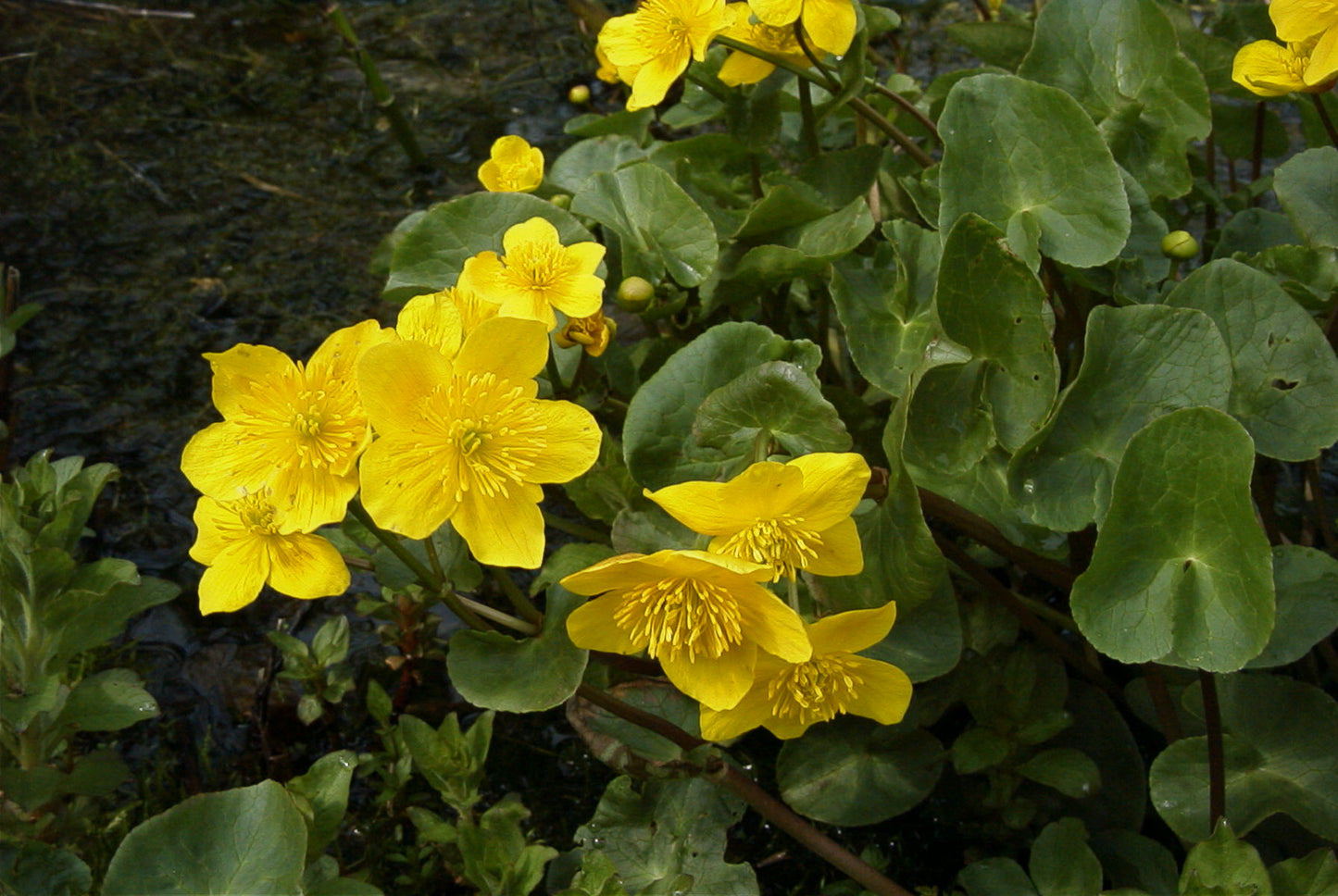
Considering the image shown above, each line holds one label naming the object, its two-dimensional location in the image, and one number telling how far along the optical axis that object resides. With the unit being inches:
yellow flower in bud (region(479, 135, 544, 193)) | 29.8
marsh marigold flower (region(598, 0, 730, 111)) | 27.7
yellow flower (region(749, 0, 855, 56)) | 27.5
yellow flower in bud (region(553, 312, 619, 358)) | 27.7
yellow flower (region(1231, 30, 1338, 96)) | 27.3
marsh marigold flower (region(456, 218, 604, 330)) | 26.7
